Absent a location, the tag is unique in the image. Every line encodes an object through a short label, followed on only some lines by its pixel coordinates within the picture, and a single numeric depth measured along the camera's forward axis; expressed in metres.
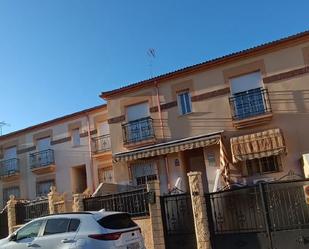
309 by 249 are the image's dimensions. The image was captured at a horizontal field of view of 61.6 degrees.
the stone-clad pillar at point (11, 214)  11.77
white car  6.16
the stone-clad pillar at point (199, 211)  8.02
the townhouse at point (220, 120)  11.55
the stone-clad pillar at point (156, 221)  8.52
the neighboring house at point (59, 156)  15.86
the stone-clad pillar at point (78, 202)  9.97
